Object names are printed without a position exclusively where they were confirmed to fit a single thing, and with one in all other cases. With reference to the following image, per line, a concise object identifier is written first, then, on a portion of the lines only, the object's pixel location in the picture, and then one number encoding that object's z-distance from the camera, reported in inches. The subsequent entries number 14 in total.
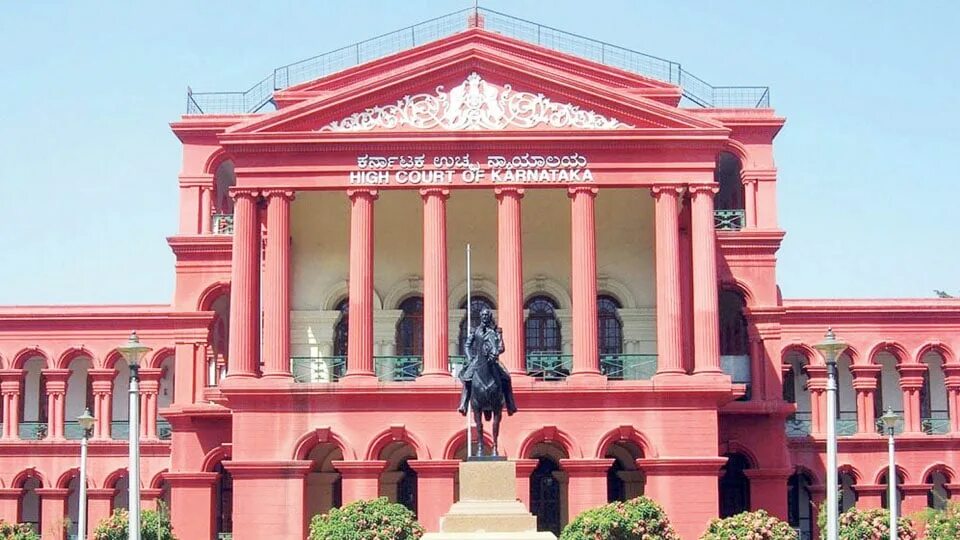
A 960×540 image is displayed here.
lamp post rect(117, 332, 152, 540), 1494.8
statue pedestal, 1390.3
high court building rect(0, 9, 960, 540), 2011.6
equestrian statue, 1422.2
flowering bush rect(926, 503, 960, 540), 1936.5
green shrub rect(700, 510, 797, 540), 1882.4
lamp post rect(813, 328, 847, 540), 1409.9
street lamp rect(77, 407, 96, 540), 1770.4
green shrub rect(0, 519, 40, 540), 2096.9
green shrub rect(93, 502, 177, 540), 2129.7
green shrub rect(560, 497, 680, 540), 1855.3
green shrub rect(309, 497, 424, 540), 1845.5
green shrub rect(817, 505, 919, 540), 2021.4
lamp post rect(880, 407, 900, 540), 1732.3
